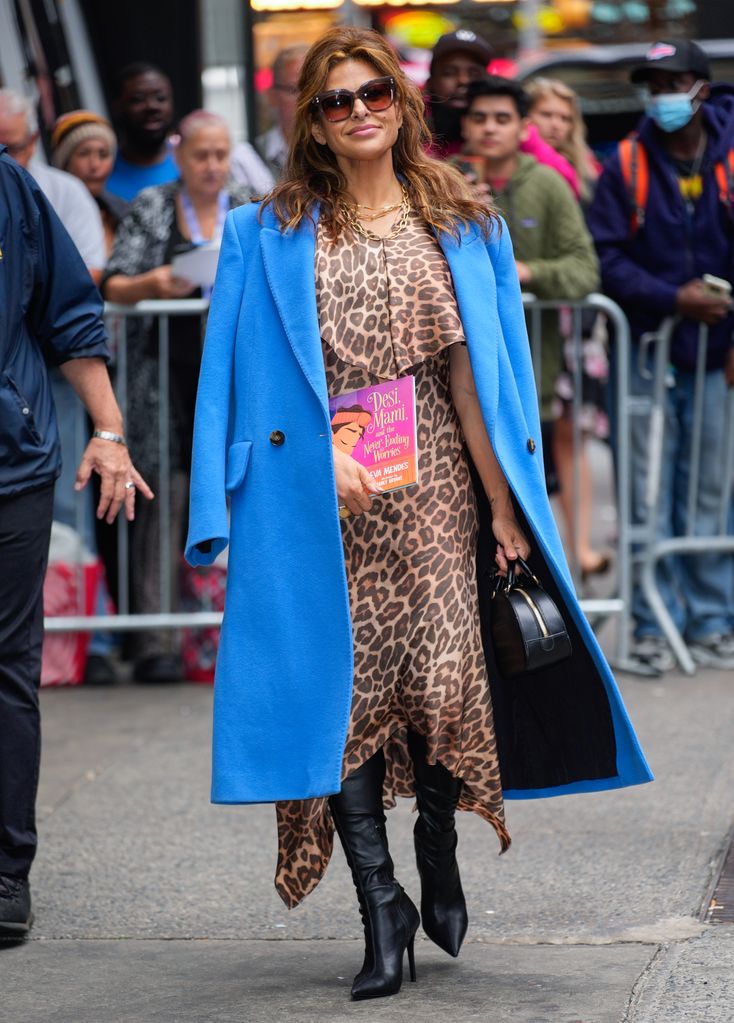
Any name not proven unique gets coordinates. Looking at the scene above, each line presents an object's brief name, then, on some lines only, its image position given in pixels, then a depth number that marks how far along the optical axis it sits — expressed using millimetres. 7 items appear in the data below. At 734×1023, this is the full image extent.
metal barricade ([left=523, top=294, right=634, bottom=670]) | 13346
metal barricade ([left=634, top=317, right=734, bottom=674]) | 13540
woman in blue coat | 7082
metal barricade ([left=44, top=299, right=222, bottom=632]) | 13217
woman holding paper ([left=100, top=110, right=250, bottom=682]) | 13439
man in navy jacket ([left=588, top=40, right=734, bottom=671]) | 13324
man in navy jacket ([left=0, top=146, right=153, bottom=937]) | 8055
